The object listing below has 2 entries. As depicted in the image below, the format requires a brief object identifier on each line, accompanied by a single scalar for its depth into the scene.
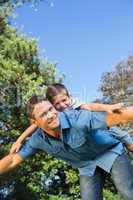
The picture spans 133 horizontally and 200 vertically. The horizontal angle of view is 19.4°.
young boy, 3.87
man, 3.36
